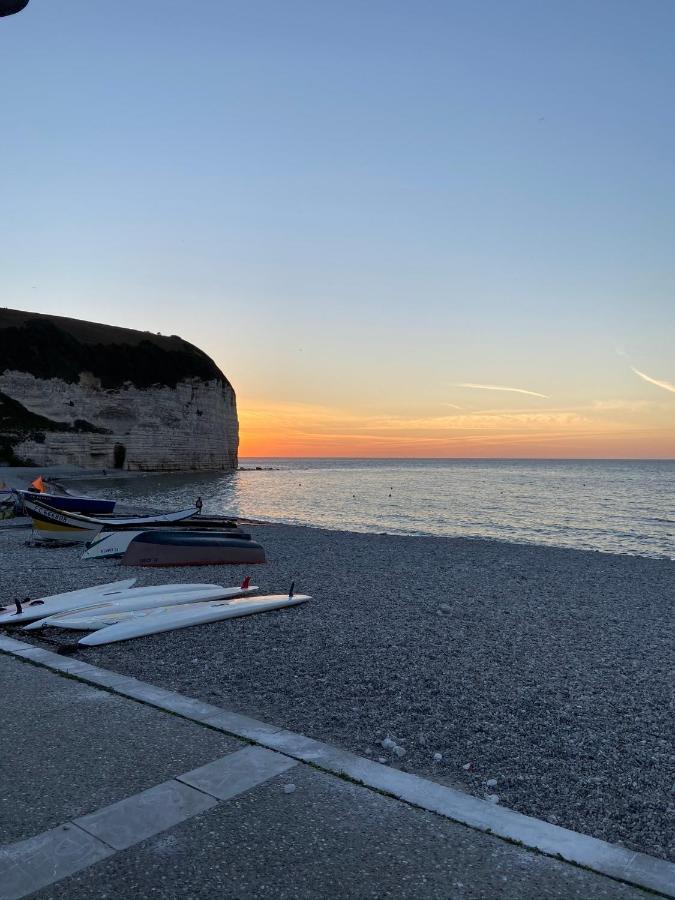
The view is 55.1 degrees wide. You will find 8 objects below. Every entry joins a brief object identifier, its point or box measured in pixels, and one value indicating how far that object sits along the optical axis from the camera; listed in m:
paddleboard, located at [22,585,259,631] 8.56
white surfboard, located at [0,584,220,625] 8.84
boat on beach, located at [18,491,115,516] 20.50
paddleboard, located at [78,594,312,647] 8.14
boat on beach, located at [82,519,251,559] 15.96
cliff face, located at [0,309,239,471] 72.62
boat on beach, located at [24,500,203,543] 19.45
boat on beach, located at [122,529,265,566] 15.02
